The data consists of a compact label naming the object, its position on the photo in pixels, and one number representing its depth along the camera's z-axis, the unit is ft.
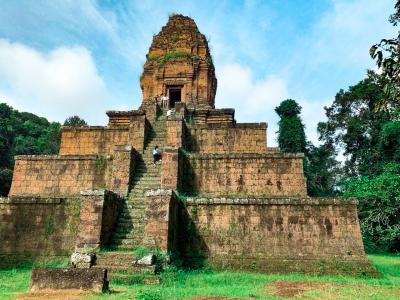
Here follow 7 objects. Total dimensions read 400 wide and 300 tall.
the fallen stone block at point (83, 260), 28.45
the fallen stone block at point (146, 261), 27.73
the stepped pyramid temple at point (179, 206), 32.35
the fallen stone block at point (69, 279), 22.35
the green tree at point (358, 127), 80.43
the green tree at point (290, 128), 90.33
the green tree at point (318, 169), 95.40
